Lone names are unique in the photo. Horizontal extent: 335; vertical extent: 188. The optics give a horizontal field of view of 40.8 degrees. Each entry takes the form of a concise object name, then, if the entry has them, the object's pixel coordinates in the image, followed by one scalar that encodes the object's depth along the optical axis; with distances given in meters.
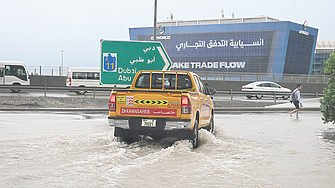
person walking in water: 21.44
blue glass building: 99.75
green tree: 14.34
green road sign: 27.86
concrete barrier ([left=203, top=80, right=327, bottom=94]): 50.62
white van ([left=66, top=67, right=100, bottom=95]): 45.31
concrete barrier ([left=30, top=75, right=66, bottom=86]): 48.49
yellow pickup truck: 9.45
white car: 41.87
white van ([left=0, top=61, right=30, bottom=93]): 41.38
